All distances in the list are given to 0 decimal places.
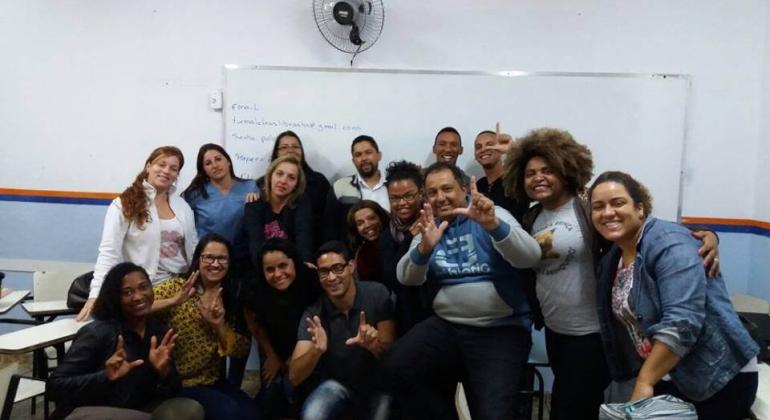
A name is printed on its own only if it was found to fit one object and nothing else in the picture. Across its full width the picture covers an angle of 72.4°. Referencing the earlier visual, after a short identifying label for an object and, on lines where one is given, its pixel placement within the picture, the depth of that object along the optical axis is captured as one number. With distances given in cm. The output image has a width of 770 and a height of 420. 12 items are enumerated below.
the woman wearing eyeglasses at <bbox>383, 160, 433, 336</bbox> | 218
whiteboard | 331
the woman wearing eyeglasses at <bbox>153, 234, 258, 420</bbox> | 232
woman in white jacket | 253
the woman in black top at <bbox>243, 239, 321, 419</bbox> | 231
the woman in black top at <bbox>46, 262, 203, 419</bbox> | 199
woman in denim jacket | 148
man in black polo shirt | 208
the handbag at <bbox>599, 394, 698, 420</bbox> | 145
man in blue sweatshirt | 189
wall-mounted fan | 333
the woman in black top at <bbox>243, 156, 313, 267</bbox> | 268
